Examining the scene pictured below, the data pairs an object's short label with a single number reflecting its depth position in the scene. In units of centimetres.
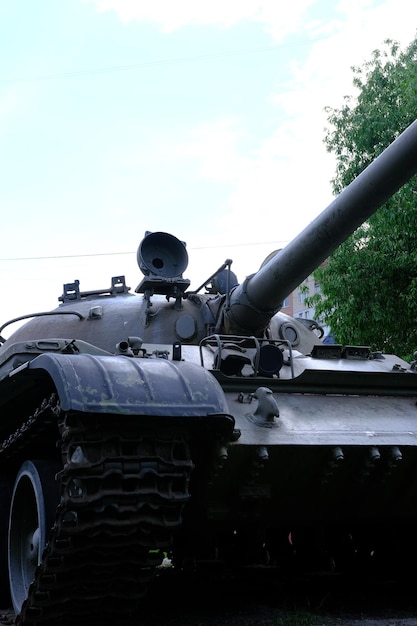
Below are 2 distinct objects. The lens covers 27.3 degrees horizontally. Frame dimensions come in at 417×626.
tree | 1609
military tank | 542
